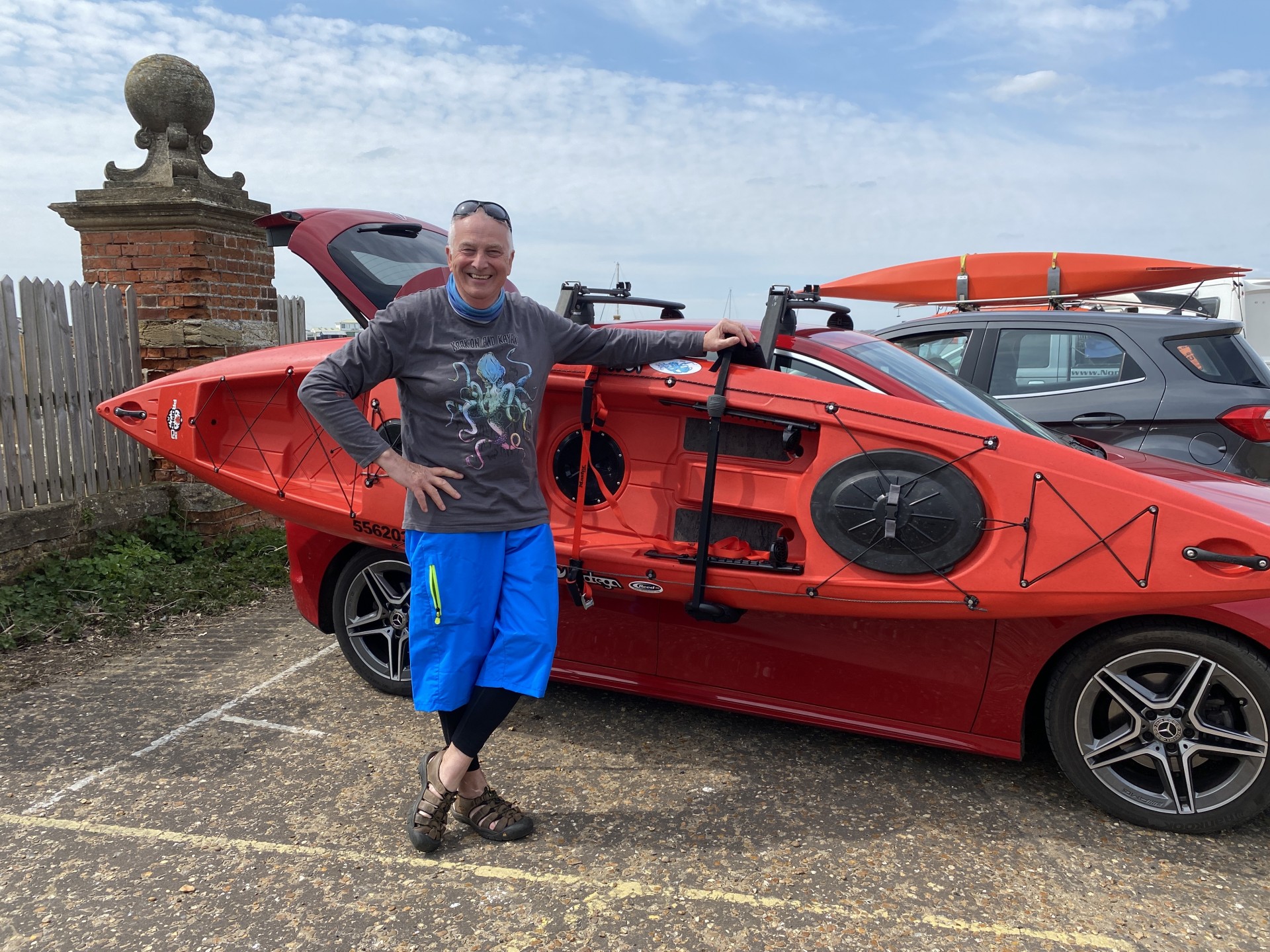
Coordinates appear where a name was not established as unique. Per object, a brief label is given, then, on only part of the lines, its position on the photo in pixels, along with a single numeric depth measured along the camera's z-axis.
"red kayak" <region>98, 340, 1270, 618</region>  2.89
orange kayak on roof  6.95
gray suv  5.03
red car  3.04
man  2.93
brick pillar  6.91
